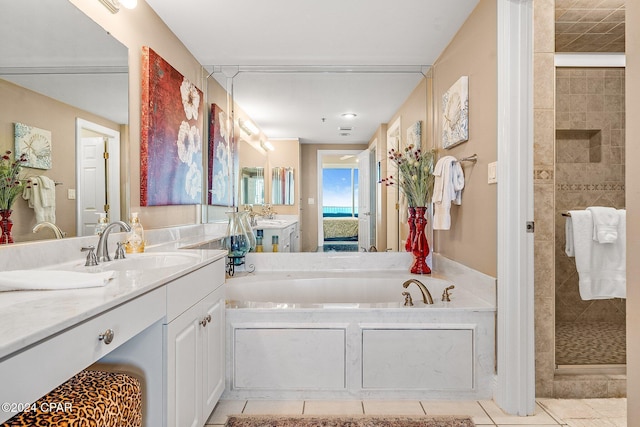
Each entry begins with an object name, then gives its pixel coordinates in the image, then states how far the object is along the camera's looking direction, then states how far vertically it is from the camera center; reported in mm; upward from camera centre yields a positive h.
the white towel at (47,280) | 1018 -203
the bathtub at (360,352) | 2020 -791
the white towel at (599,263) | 2438 -369
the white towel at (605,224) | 2463 -106
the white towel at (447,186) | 2418 +149
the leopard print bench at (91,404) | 875 -501
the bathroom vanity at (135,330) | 692 -310
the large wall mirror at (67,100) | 1280 +449
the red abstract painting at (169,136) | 2174 +492
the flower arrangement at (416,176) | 2859 +262
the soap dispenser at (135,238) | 1925 -149
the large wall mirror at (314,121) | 3014 +760
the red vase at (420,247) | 2867 -300
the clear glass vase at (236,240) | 2990 -251
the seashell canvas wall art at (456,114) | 2314 +639
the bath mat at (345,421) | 1796 -1055
